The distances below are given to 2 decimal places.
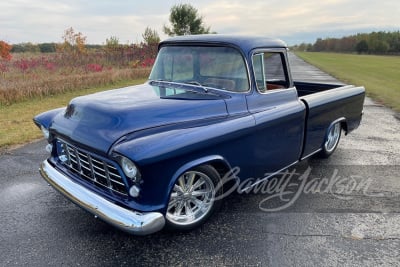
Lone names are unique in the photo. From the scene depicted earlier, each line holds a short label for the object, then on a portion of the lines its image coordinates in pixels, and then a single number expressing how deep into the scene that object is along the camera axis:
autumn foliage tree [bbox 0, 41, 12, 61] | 21.96
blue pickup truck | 2.56
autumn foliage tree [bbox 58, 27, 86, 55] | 25.91
